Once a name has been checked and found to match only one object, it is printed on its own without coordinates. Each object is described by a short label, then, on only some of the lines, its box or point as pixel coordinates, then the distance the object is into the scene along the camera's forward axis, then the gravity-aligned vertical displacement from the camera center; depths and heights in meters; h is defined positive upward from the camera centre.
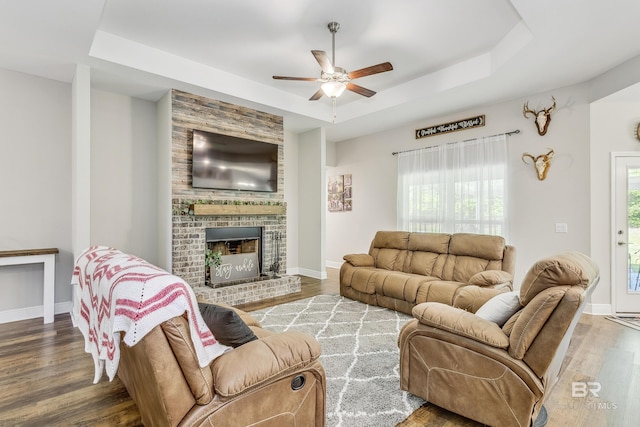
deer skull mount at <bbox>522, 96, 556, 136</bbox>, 4.24 +1.25
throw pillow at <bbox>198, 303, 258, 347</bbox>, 1.50 -0.52
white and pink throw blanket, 1.21 -0.37
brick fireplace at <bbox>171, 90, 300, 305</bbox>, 4.29 +0.09
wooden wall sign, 4.96 +1.39
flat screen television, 4.48 +0.75
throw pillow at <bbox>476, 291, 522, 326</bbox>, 1.92 -0.58
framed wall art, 6.99 +0.44
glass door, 3.97 -0.37
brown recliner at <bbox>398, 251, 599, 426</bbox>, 1.63 -0.76
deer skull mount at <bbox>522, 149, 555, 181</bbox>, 4.27 +0.66
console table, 3.50 -0.56
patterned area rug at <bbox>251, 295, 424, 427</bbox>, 2.02 -1.23
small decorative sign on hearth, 4.63 -0.82
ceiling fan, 3.07 +1.39
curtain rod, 4.56 +1.13
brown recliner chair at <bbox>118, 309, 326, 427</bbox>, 1.26 -0.73
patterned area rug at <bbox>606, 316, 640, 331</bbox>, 3.59 -1.25
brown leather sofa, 3.56 -0.70
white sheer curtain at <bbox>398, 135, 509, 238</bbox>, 4.72 +0.40
